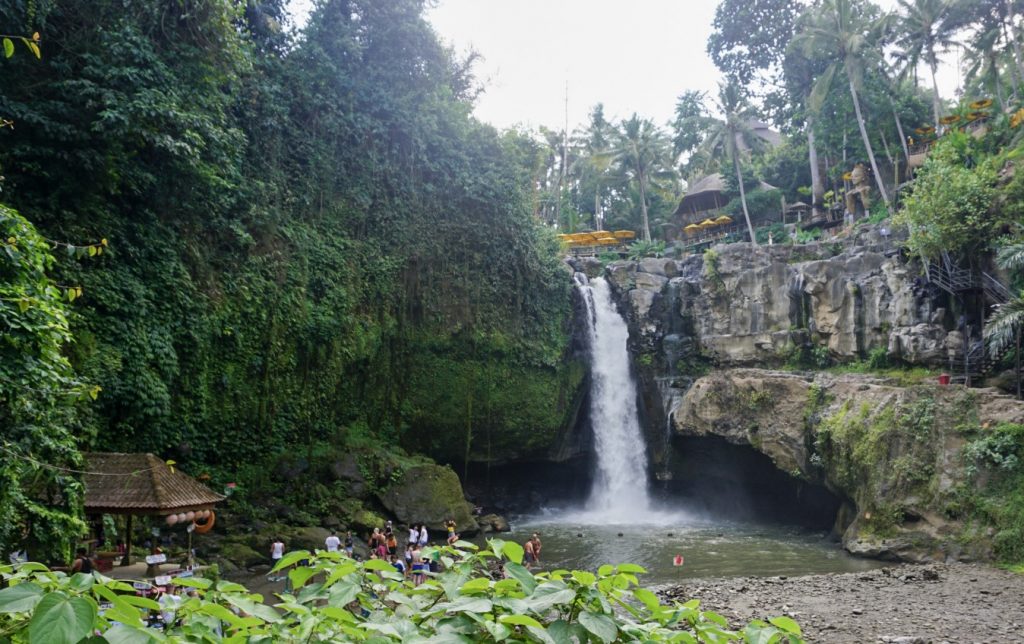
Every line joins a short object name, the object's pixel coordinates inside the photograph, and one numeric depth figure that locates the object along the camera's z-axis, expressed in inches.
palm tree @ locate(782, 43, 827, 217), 1440.7
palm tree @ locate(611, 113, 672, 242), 1614.2
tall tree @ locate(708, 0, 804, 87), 1590.8
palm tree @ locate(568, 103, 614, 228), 1836.9
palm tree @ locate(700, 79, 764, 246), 1451.8
